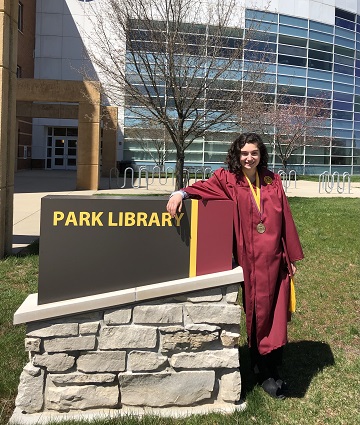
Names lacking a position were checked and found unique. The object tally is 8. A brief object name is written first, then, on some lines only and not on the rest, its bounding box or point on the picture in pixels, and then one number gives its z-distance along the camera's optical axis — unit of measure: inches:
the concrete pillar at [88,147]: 735.1
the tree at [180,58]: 446.0
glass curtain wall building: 1288.1
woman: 123.3
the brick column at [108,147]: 1000.9
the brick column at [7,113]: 247.4
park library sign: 115.3
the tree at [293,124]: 1085.1
